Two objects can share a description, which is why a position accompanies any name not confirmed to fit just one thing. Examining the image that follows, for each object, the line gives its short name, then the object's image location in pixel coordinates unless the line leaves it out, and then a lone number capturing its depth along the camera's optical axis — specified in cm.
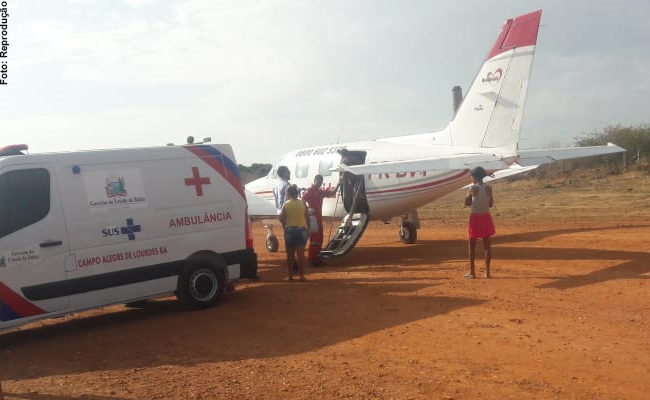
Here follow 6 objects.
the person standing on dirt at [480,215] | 1092
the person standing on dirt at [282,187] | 1422
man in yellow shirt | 1185
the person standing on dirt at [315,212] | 1388
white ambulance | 827
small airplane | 1416
